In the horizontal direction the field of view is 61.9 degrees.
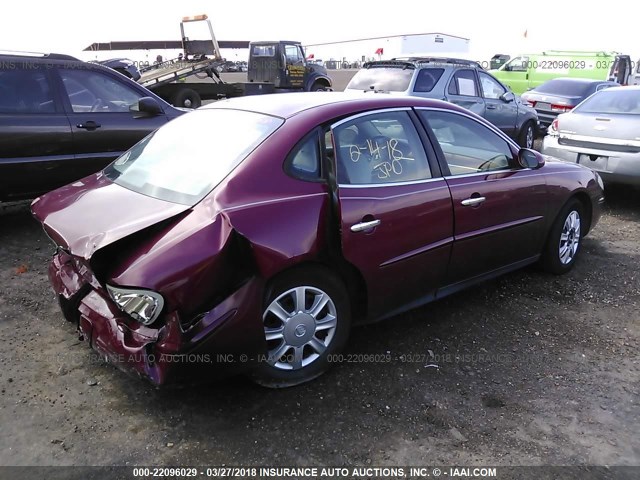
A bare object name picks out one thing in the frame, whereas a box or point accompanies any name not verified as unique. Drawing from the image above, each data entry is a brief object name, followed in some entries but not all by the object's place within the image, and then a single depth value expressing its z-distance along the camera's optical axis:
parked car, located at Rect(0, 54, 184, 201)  5.05
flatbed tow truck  16.30
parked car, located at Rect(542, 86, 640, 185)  6.33
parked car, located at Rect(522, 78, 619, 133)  12.20
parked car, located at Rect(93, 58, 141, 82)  15.67
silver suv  8.63
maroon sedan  2.52
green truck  18.58
